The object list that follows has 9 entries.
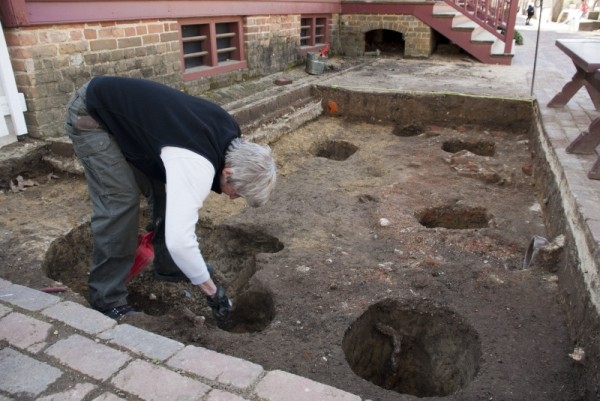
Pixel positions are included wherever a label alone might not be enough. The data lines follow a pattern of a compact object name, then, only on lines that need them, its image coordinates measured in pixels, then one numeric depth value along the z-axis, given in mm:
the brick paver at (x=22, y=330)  2051
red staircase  9969
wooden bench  4027
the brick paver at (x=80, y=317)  2146
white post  4180
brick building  4410
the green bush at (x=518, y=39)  13633
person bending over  2080
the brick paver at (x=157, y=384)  1758
